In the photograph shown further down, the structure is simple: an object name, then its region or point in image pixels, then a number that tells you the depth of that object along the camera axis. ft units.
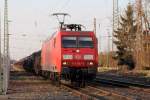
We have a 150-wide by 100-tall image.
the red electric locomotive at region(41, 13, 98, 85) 89.20
